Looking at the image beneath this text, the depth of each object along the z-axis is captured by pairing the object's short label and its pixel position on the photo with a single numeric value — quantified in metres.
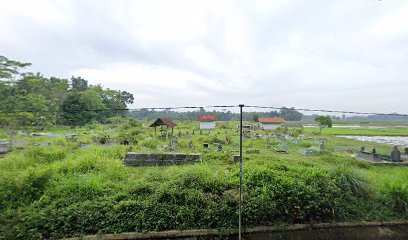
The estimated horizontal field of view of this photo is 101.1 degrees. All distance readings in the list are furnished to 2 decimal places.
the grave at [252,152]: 10.86
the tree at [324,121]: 19.00
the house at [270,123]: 30.02
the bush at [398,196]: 3.65
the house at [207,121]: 26.36
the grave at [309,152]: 10.98
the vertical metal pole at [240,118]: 2.81
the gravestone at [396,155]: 8.64
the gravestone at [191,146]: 11.76
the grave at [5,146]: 8.77
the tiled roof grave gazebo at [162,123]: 16.41
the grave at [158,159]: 7.30
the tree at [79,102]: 29.84
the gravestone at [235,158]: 8.11
